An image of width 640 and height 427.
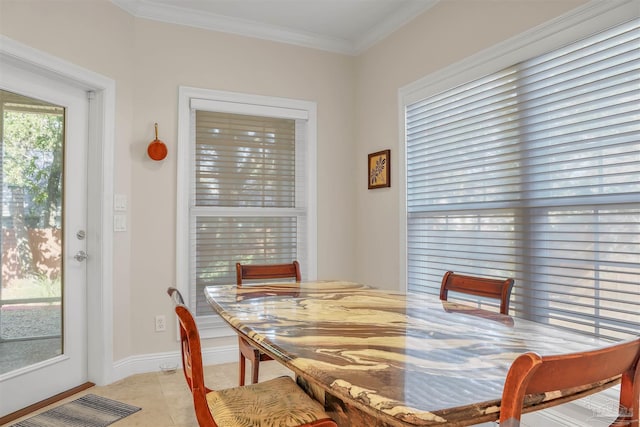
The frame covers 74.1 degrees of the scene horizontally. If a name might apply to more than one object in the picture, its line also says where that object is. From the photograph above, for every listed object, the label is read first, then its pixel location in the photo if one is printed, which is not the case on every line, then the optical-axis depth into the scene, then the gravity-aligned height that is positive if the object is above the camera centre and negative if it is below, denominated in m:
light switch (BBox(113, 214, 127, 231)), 2.97 +0.00
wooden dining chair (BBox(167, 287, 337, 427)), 1.16 -0.59
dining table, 0.79 -0.33
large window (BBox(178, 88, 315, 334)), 3.36 +0.29
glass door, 2.41 -0.10
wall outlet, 3.18 -0.76
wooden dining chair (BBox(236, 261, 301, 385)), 2.17 -0.32
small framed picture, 3.46 +0.44
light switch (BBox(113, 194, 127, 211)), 2.98 +0.14
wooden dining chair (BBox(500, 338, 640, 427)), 0.67 -0.27
